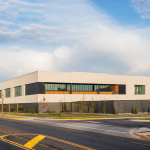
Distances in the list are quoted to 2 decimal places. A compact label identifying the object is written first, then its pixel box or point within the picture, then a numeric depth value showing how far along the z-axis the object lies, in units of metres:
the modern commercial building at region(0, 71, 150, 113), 46.09
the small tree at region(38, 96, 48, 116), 45.53
